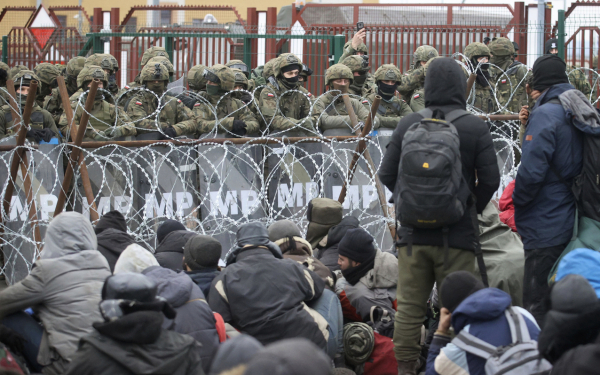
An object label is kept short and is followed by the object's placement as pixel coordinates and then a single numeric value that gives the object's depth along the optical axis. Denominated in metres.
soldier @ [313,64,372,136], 14.70
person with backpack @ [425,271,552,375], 6.53
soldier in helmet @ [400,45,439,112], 18.45
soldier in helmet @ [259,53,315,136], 16.16
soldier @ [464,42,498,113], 18.05
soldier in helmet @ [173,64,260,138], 15.44
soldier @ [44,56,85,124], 17.81
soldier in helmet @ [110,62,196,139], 15.98
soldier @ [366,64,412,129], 17.48
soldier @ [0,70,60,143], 15.25
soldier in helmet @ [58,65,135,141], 14.46
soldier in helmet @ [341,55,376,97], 18.67
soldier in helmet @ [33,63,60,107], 18.58
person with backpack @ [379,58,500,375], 8.16
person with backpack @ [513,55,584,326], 9.05
